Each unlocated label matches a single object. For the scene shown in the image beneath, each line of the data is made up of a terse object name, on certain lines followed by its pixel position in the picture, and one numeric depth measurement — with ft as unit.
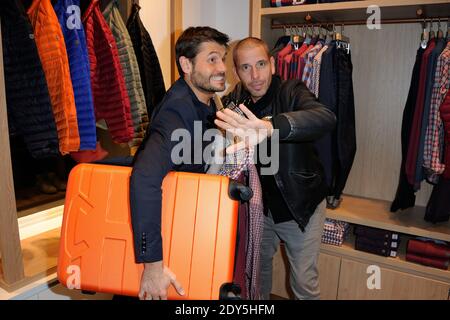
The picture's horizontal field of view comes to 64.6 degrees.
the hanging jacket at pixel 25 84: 4.30
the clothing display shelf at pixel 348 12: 5.29
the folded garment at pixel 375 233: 5.96
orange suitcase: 3.15
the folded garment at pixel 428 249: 5.57
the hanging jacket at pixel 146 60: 5.83
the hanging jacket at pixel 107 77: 5.17
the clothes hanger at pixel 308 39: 6.36
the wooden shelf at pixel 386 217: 5.65
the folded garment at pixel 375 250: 5.99
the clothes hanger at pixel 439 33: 5.69
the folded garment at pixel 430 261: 5.60
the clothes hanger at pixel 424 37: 5.66
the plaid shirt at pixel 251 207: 3.64
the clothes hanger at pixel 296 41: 6.40
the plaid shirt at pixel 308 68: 5.98
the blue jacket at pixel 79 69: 4.83
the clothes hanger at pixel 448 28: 5.73
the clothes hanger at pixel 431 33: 5.89
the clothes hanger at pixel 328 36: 6.26
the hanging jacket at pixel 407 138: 5.62
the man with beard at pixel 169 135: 3.09
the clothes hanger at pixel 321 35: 6.45
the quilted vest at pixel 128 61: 5.40
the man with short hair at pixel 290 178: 4.70
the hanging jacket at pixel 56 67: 4.56
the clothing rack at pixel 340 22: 5.86
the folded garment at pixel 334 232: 6.38
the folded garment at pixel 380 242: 5.96
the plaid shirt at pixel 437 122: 5.23
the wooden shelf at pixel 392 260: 5.59
